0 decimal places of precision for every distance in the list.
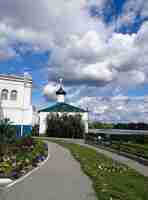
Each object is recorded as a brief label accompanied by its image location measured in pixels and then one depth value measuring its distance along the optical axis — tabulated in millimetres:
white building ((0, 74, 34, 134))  27359
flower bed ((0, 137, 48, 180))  10570
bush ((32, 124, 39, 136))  51309
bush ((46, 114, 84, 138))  47969
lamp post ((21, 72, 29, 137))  28212
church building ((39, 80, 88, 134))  51953
